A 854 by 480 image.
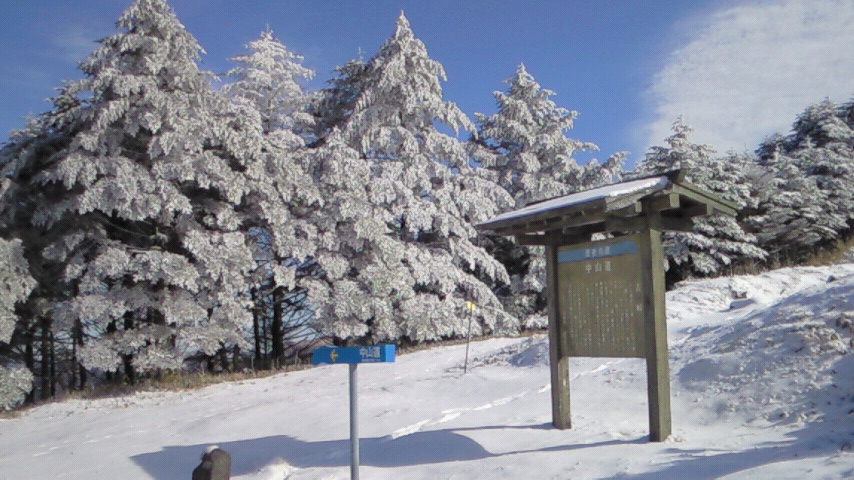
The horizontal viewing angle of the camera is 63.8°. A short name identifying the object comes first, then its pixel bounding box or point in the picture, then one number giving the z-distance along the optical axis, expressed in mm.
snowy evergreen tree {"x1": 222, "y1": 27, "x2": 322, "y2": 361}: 17781
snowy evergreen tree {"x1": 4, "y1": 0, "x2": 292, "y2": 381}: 15266
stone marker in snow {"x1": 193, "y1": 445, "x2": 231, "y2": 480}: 4691
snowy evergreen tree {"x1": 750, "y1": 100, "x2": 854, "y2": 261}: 26500
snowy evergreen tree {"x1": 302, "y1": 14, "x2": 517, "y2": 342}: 18234
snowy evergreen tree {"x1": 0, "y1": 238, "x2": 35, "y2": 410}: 14680
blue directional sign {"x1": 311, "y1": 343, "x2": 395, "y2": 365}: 5633
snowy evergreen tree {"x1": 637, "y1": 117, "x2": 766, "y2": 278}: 24875
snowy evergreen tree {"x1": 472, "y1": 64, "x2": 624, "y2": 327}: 24203
